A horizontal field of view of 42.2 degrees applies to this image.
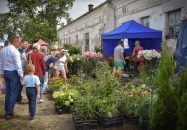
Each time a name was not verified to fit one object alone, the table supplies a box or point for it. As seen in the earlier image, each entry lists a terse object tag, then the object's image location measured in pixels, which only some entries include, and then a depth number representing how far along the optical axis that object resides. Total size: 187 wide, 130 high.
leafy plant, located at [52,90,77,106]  6.09
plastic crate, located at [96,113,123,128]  4.97
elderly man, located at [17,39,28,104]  7.32
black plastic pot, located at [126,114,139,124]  5.11
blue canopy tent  10.94
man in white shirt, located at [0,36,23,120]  5.61
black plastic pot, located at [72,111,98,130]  4.89
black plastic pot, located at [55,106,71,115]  6.09
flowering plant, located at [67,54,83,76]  11.15
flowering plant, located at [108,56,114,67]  12.02
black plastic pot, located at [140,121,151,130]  4.60
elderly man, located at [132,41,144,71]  10.34
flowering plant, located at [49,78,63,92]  8.16
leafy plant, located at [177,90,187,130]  2.94
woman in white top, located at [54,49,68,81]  9.02
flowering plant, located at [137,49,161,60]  9.31
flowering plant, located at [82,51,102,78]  11.16
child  5.57
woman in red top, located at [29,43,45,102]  6.77
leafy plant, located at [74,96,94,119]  5.02
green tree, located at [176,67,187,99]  3.10
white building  11.15
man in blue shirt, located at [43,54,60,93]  8.02
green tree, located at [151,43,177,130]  3.32
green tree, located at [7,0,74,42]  31.94
